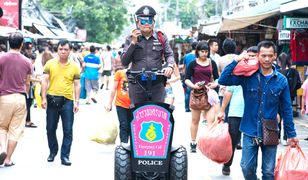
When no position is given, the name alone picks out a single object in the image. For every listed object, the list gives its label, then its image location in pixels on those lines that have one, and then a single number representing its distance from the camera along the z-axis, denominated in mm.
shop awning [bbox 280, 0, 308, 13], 14273
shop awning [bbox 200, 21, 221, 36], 20281
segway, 7211
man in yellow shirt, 10109
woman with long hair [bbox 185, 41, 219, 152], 11406
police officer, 7656
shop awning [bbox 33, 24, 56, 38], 33209
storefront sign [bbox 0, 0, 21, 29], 18203
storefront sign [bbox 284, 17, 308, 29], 15742
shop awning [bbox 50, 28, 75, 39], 40512
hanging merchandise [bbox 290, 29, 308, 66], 17641
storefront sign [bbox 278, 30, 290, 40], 17734
